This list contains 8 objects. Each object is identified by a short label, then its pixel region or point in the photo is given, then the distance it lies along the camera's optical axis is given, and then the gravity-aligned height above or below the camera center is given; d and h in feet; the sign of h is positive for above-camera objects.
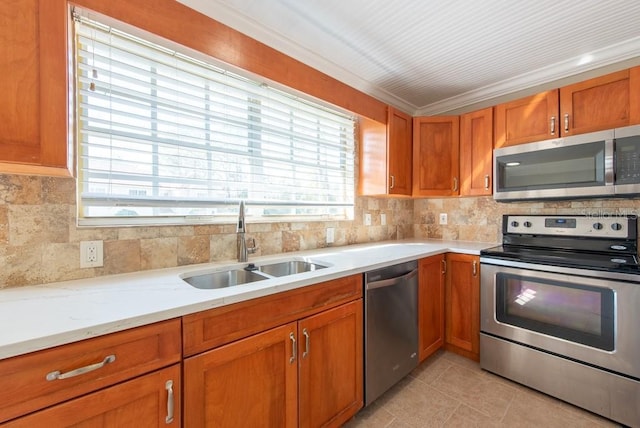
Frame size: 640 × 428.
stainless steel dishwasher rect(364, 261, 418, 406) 5.39 -2.51
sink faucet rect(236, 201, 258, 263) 5.43 -0.54
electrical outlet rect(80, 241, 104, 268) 4.13 -0.65
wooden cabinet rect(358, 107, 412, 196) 8.04 +1.77
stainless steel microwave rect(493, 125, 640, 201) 5.66 +1.09
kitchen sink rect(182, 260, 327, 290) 4.81 -1.22
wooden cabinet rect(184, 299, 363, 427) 3.28 -2.39
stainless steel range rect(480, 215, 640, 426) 5.03 -2.14
